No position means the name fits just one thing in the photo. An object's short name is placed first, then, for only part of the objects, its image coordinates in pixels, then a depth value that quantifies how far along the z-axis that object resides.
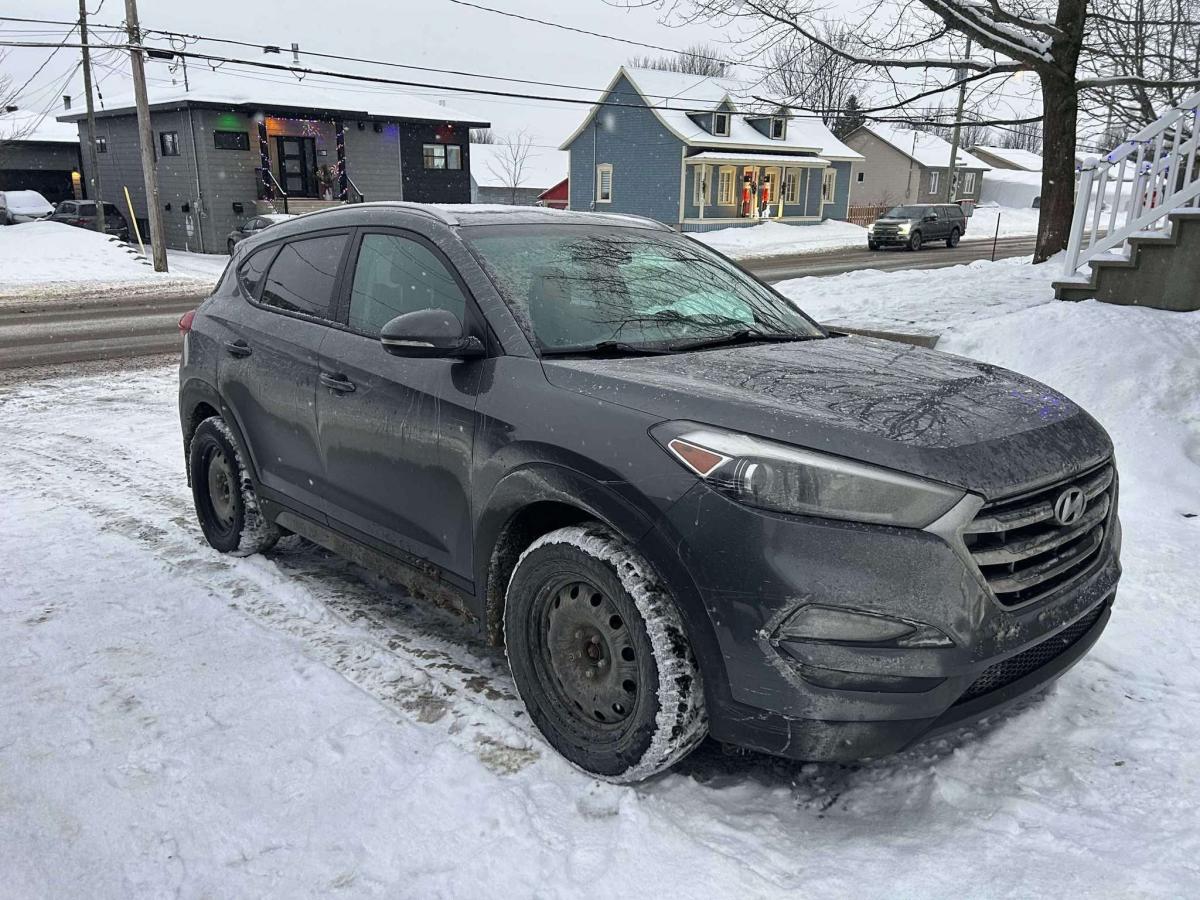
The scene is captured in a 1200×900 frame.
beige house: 61.44
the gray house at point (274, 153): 32.47
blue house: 42.22
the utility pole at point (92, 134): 31.05
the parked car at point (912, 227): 32.53
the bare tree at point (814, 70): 12.60
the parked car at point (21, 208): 32.94
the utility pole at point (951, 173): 42.86
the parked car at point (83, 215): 32.12
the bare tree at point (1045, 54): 11.05
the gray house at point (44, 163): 44.84
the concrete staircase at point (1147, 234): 7.67
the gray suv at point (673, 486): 2.43
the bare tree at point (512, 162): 60.31
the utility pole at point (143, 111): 22.05
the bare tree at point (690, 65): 48.19
